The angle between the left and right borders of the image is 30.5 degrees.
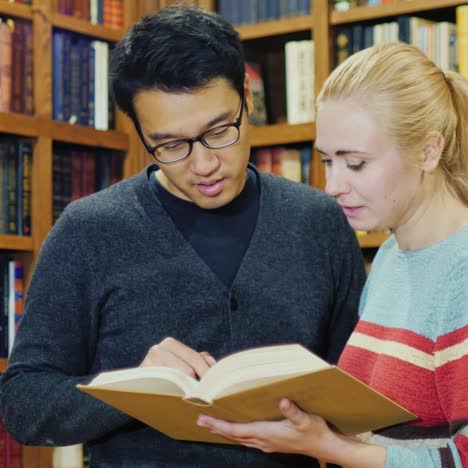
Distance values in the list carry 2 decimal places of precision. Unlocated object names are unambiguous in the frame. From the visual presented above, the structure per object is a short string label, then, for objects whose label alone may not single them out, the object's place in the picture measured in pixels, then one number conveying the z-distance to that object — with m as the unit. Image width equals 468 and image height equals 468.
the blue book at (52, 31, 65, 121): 2.67
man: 1.51
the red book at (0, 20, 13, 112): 2.53
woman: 1.23
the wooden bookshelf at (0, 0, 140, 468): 2.54
